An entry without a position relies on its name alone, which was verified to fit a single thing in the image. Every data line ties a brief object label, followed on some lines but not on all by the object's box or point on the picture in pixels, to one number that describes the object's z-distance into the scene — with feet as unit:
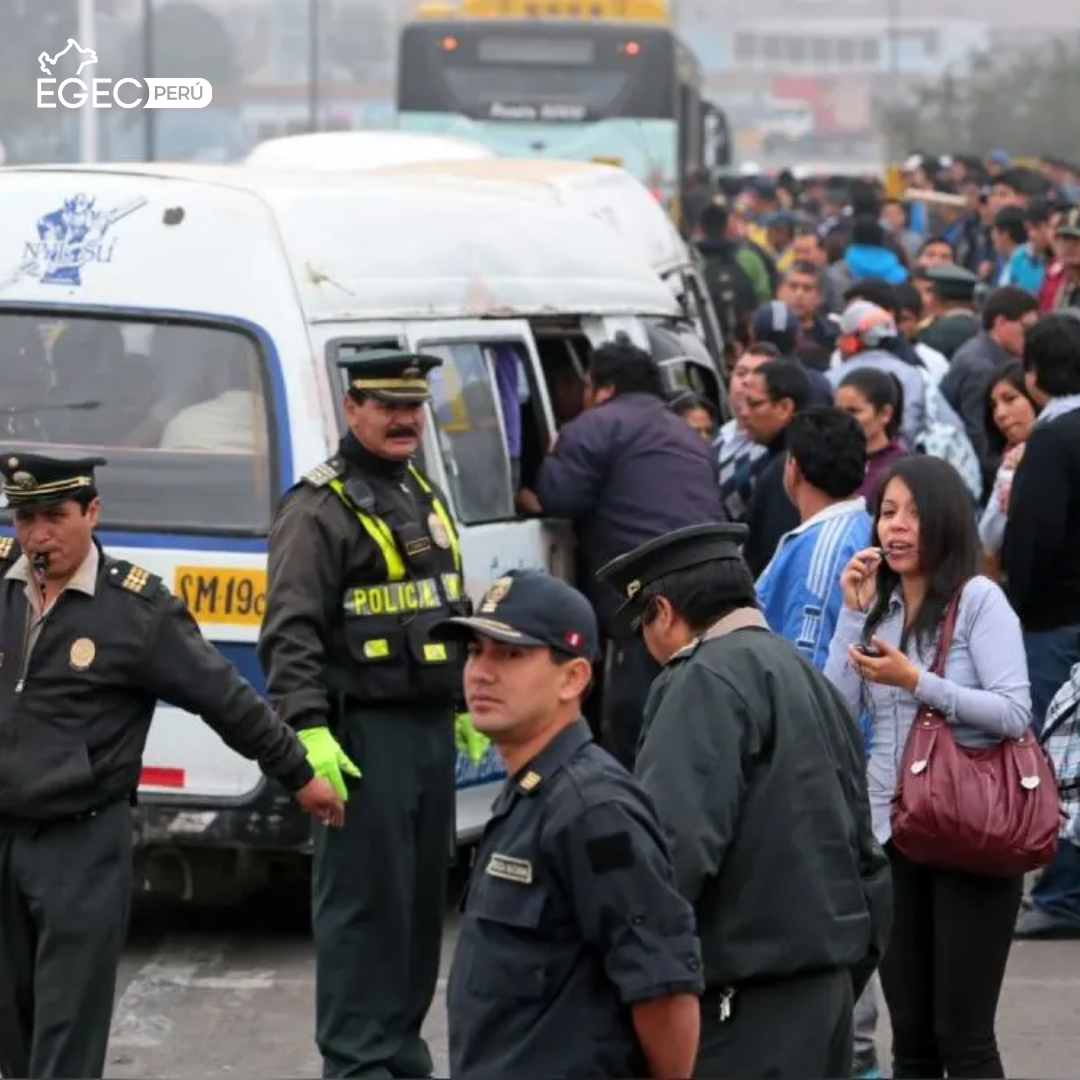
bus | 179.32
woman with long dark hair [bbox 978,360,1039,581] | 61.36
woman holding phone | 39.65
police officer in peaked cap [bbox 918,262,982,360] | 87.10
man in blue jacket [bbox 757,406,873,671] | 45.27
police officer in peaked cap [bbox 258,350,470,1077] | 45.70
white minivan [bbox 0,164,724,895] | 53.83
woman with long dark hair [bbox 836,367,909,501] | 54.80
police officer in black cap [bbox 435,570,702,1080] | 27.63
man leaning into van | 61.87
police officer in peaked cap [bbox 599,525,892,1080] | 31.04
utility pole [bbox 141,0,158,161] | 174.70
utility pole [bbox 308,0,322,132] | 260.21
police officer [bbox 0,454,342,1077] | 40.16
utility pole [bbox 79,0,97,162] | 136.70
